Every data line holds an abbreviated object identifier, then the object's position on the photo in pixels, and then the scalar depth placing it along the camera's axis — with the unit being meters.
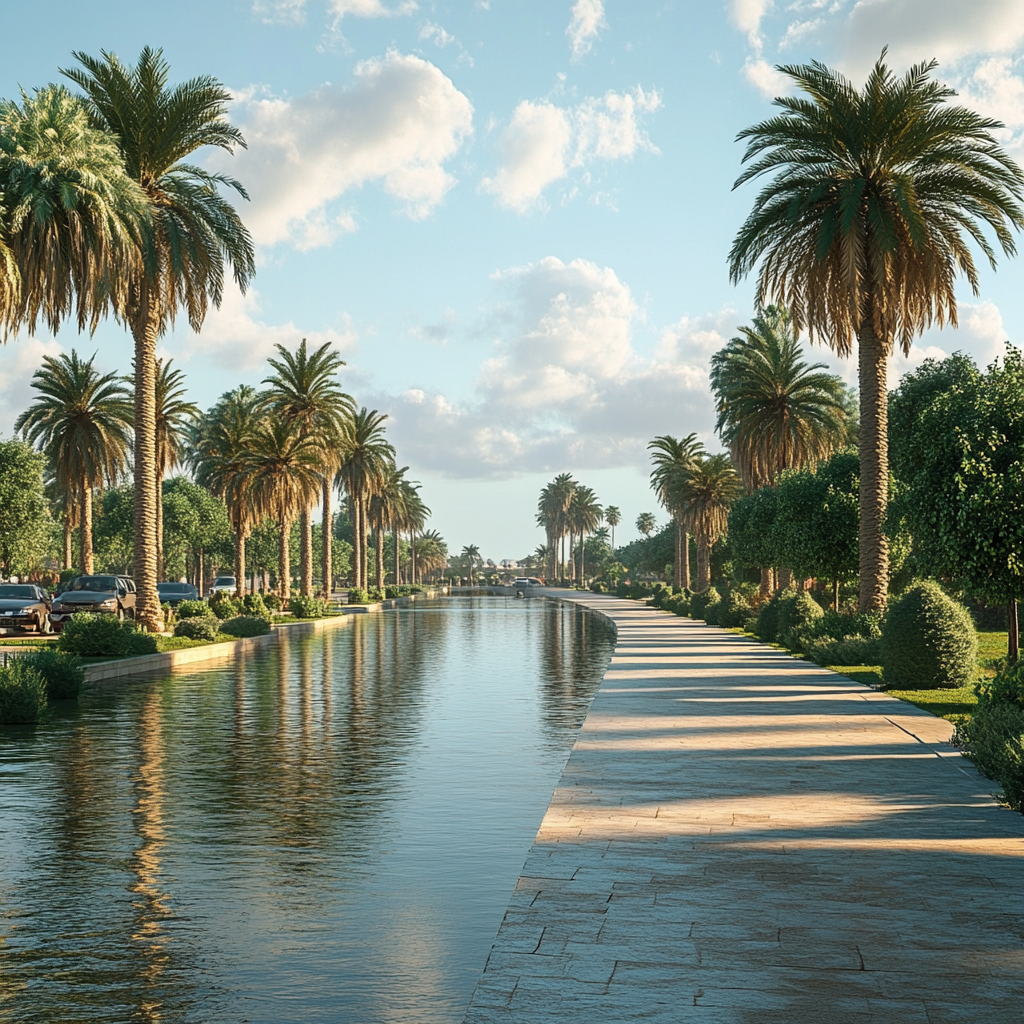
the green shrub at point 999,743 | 9.61
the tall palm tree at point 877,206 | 24.95
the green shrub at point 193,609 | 33.84
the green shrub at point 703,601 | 49.41
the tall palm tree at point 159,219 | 30.53
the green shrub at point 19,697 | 15.55
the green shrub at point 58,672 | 18.22
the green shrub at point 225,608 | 40.75
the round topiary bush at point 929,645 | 19.52
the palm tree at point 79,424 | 52.12
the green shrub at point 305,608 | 47.06
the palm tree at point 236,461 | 56.56
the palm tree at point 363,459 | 77.81
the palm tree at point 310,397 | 57.31
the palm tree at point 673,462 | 66.94
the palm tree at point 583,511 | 156.88
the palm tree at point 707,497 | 66.25
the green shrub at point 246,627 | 34.84
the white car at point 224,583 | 79.28
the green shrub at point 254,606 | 41.91
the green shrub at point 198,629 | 30.69
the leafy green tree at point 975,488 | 16.61
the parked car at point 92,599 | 36.09
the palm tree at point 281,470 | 55.00
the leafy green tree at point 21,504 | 51.03
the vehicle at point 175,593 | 49.39
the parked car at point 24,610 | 33.94
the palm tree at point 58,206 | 23.05
